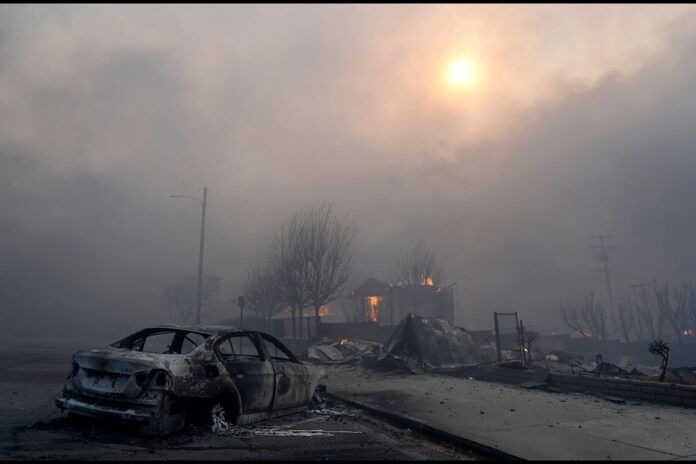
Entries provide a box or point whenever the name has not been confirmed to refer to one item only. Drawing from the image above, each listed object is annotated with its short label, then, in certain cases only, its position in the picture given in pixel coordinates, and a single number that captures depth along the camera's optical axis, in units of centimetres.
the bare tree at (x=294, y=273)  2445
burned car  520
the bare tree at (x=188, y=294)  5431
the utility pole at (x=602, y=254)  6022
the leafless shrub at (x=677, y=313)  3619
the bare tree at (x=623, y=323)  3750
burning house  3694
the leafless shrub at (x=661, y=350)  999
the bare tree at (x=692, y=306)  3572
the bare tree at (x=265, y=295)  2871
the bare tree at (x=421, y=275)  3681
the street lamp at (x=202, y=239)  2944
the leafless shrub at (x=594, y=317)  3816
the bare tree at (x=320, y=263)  2431
